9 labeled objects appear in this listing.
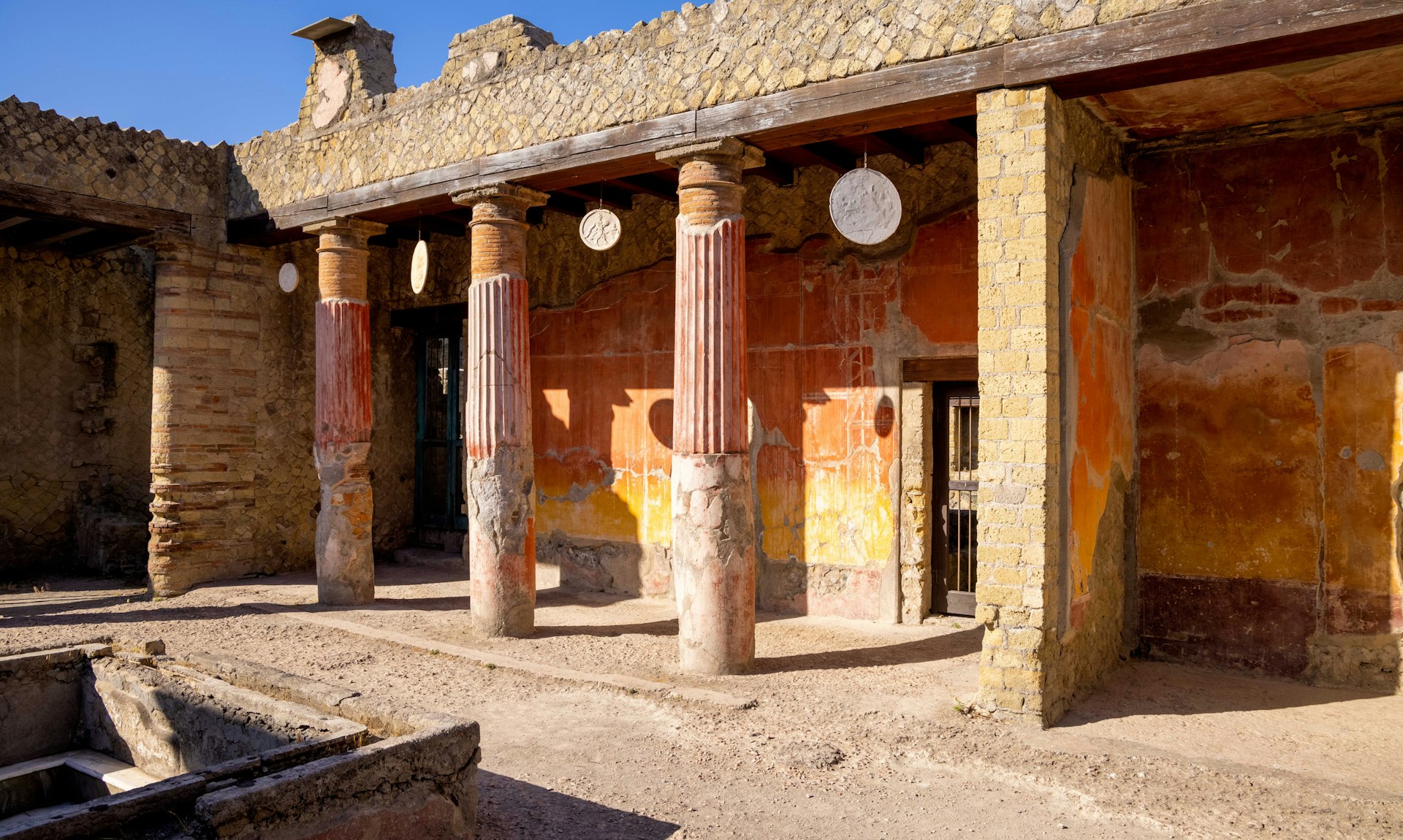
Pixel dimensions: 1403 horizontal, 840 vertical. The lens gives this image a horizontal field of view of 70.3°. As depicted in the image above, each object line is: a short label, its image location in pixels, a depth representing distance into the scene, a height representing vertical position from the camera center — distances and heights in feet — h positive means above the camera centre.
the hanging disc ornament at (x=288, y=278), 32.45 +5.37
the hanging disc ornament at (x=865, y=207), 19.60 +4.65
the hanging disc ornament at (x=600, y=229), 24.77 +5.30
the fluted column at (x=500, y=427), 24.63 +0.37
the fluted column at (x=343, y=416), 29.19 +0.75
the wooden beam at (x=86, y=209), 28.04 +6.91
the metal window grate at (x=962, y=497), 25.13 -1.44
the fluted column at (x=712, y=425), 20.56 +0.33
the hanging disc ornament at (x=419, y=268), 26.32 +4.61
